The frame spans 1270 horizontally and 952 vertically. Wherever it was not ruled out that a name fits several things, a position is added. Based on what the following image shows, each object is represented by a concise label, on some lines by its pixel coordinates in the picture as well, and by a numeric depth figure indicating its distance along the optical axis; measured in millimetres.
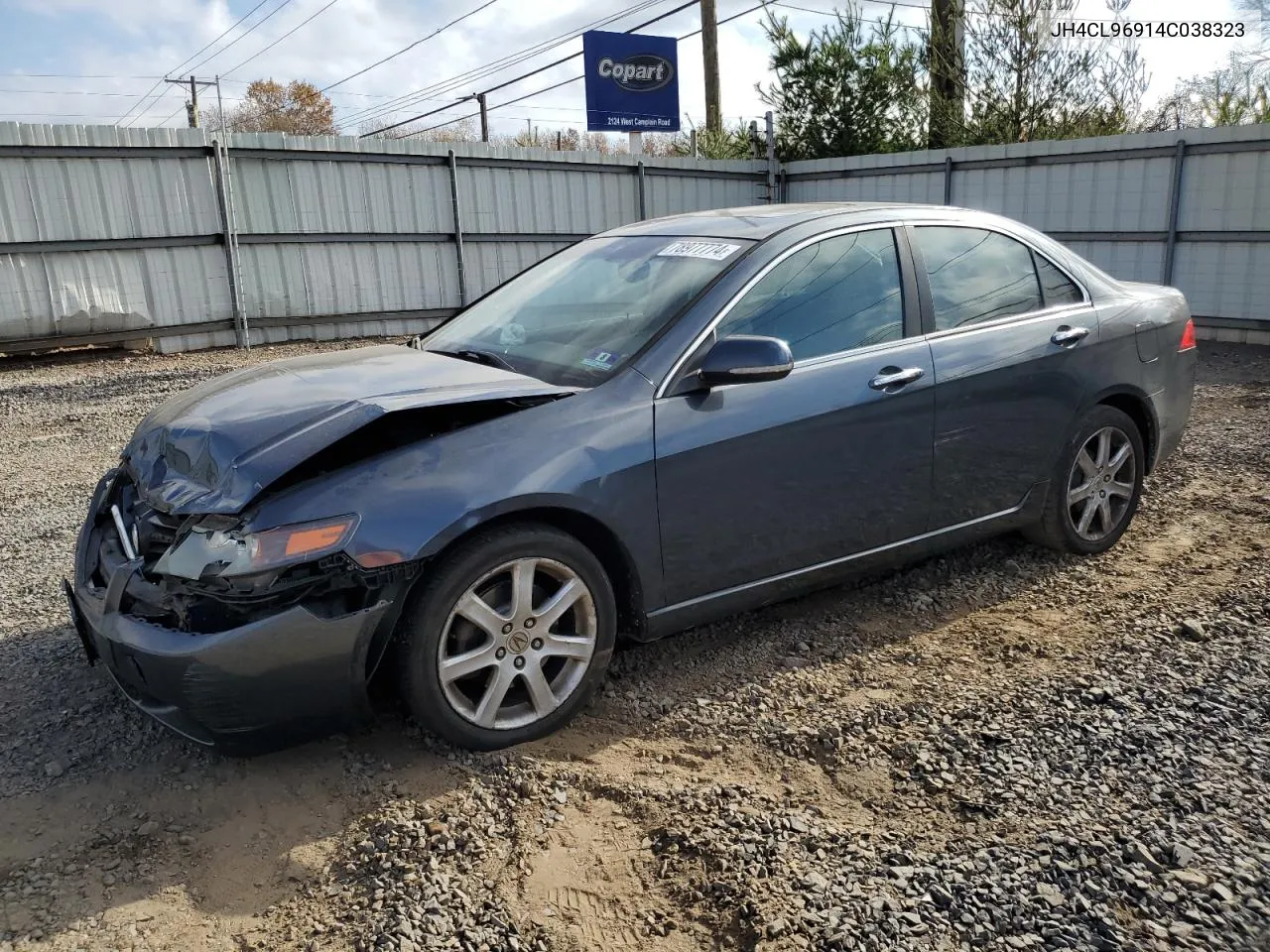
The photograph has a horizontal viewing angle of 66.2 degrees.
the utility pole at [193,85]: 46375
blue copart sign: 19828
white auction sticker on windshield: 3645
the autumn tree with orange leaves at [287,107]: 55375
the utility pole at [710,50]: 21953
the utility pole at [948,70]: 15469
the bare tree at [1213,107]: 13430
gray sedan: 2701
